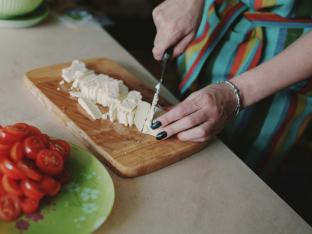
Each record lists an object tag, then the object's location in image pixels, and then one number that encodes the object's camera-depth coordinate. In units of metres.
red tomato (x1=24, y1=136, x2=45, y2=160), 0.84
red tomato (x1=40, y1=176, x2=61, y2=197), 0.83
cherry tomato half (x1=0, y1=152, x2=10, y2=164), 0.83
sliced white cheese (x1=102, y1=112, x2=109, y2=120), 1.13
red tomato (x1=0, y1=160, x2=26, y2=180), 0.81
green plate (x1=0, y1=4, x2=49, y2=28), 1.37
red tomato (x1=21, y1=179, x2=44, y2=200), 0.81
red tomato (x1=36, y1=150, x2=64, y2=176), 0.84
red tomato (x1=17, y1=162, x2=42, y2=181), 0.82
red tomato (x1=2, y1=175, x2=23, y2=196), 0.81
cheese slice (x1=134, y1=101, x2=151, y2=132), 1.12
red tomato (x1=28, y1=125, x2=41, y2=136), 0.88
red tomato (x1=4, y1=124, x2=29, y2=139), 0.86
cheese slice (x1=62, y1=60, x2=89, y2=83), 1.21
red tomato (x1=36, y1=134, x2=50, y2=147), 0.88
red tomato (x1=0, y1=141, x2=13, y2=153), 0.84
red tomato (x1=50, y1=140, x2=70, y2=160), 0.90
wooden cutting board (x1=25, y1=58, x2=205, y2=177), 1.02
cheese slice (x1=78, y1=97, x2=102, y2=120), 1.12
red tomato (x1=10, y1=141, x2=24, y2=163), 0.83
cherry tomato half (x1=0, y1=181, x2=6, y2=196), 0.81
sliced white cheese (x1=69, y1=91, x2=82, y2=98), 1.17
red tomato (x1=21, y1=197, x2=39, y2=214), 0.81
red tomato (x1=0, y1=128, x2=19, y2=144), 0.84
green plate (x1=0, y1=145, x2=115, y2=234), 0.81
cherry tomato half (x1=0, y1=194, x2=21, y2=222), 0.79
